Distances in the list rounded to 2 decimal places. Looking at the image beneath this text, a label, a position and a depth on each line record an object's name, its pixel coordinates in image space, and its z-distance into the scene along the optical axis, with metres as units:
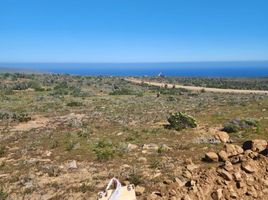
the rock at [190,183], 5.59
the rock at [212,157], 7.40
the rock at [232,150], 7.40
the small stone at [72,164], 7.56
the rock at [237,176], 5.68
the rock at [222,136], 9.79
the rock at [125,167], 7.34
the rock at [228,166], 5.80
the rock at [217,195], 5.42
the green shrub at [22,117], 13.68
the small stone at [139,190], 5.90
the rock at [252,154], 6.18
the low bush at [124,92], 25.06
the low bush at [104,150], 8.03
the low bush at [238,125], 11.05
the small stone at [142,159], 7.77
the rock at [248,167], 5.77
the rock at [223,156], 7.31
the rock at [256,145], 7.14
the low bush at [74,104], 17.92
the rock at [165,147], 8.67
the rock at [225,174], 5.68
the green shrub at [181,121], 11.56
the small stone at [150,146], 8.86
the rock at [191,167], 6.89
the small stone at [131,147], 8.82
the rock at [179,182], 5.85
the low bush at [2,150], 8.91
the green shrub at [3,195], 6.01
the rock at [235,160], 6.30
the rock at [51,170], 7.16
